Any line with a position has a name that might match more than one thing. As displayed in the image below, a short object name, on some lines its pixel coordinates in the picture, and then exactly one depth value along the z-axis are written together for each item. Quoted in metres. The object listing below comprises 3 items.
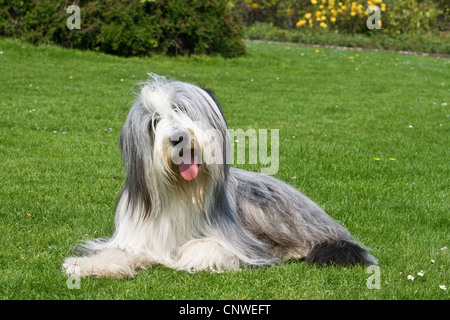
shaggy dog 3.78
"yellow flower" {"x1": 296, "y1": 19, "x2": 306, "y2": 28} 25.28
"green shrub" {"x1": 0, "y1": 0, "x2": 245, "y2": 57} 14.46
